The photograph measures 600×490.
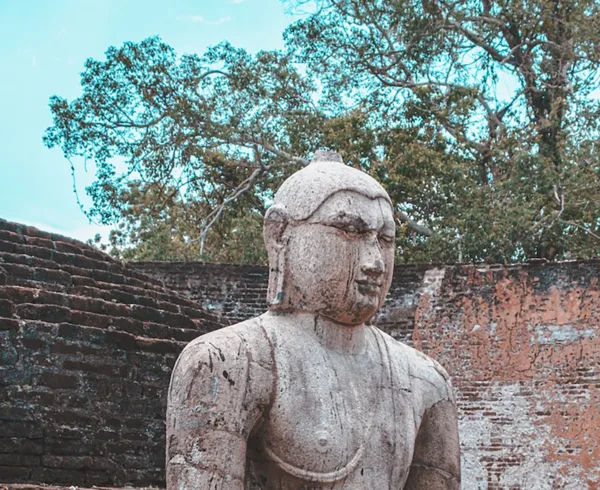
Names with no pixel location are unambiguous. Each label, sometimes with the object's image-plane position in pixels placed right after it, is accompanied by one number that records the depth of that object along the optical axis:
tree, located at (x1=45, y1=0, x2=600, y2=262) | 14.44
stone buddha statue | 3.08
